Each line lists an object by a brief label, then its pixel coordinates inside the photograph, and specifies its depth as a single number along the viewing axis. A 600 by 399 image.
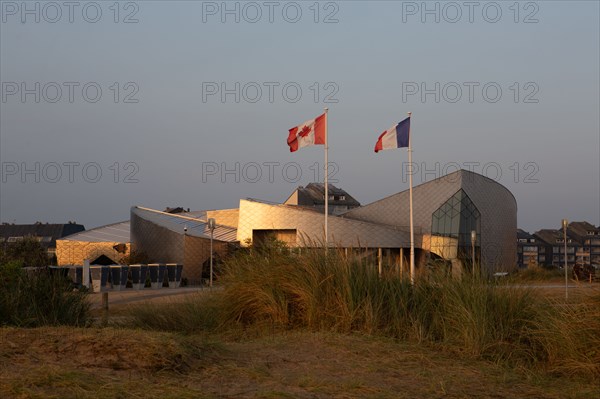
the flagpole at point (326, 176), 25.12
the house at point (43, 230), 126.56
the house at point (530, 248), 133.75
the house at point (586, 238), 130.62
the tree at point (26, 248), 56.74
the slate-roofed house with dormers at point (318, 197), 94.38
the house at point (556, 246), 130.75
